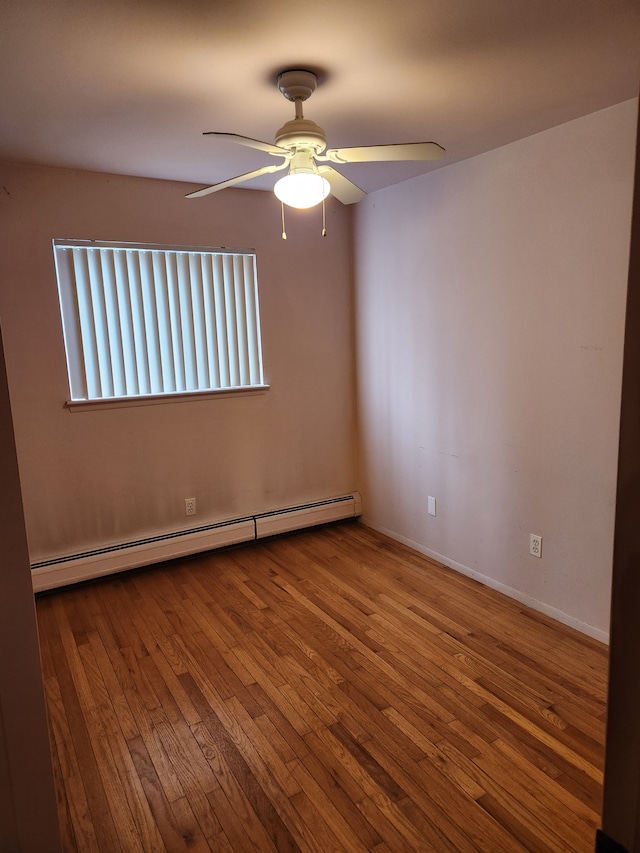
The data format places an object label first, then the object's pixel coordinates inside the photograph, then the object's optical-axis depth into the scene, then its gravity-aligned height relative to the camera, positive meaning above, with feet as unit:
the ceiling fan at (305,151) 6.37 +2.37
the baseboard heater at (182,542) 10.91 -4.21
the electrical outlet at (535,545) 9.64 -3.64
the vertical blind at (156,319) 10.81 +0.71
